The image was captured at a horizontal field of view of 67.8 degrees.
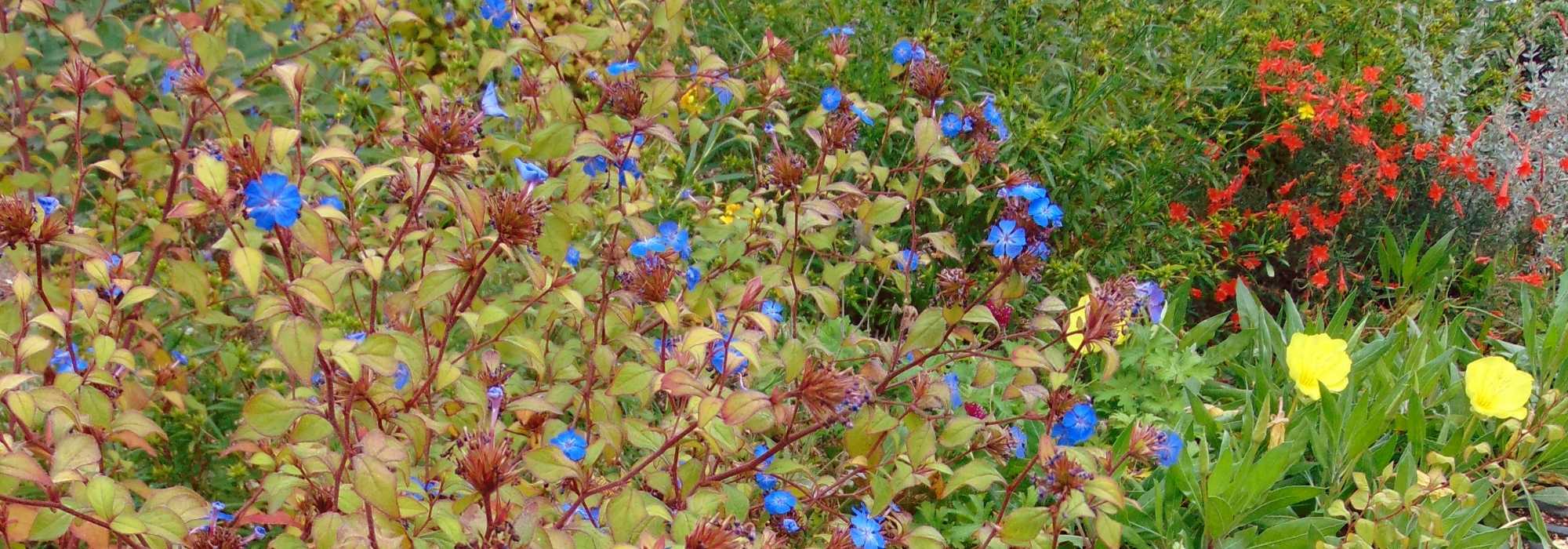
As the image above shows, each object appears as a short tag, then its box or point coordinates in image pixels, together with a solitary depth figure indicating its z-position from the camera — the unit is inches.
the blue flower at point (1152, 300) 75.1
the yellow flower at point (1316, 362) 85.6
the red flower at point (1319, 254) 125.6
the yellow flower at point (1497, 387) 87.2
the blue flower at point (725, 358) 61.9
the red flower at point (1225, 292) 127.1
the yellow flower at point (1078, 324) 78.1
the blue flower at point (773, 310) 81.2
